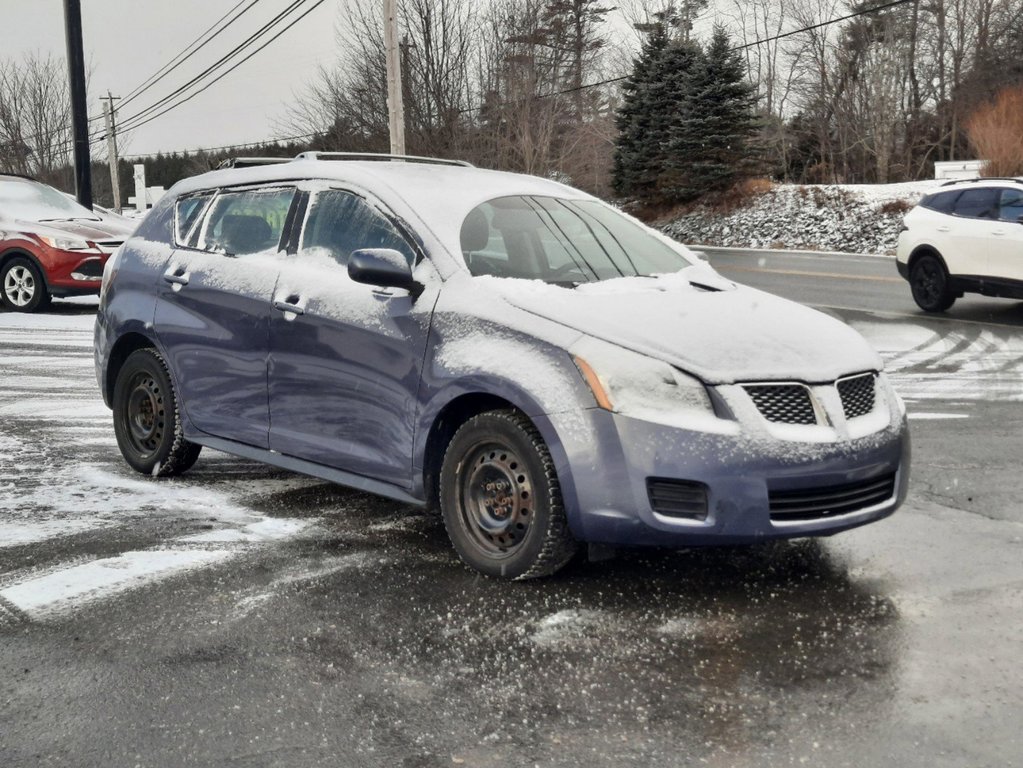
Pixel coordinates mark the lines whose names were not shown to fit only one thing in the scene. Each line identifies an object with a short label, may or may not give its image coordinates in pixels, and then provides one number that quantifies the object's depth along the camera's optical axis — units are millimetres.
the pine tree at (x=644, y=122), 39375
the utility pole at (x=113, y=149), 58656
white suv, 13648
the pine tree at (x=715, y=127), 37281
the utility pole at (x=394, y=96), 22766
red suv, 15219
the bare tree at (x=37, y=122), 51719
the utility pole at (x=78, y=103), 19891
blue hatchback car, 4180
